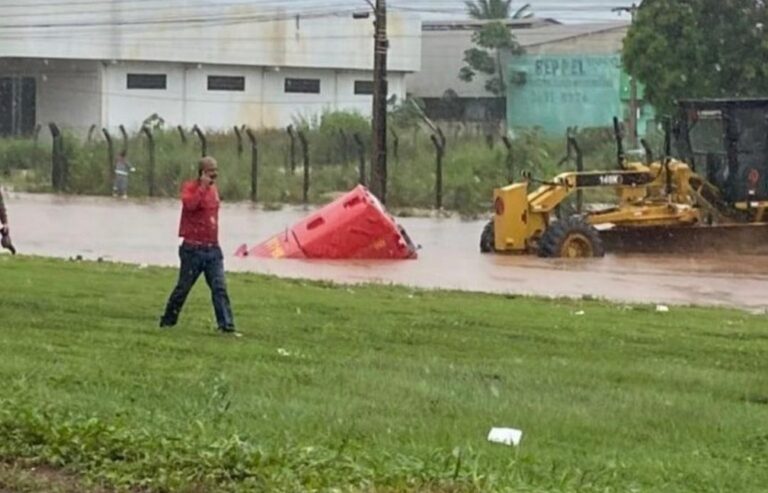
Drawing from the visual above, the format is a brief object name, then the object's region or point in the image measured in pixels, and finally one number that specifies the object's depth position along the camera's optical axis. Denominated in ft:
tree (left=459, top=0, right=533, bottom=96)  307.17
